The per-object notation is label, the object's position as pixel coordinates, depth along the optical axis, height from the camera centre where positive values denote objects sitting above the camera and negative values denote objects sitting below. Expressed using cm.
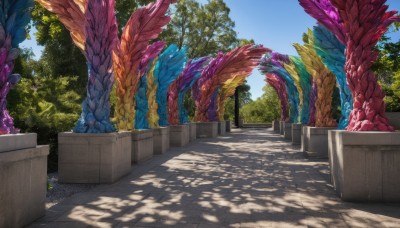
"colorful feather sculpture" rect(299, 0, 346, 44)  655 +203
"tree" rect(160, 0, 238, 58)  3319 +892
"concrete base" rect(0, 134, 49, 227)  382 -68
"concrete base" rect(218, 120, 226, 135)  2372 -45
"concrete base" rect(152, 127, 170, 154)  1215 -68
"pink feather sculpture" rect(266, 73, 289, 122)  2573 +247
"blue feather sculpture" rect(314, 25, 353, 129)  897 +174
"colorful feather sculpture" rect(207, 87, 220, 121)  2329 +73
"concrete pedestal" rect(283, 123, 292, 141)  1858 -56
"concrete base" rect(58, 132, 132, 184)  702 -73
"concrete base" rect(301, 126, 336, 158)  1052 -64
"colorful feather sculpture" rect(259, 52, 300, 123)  2015 +272
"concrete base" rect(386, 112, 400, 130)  814 +3
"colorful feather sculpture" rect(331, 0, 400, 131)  554 +108
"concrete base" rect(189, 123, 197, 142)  1805 -52
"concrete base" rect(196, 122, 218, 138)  2069 -52
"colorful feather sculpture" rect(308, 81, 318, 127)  1230 +59
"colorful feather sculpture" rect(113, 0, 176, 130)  922 +194
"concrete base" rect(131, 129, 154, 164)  966 -70
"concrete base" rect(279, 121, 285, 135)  2318 -48
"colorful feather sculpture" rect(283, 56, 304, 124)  1683 +218
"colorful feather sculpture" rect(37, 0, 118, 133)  720 +125
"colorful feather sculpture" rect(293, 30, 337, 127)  1095 +94
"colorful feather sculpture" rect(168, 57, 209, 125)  1641 +161
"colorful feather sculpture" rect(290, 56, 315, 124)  1452 +158
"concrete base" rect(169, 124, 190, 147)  1497 -63
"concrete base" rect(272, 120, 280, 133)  2877 -43
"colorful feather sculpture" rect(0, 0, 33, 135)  489 +117
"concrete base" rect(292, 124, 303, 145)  1542 -59
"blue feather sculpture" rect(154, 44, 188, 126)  1388 +200
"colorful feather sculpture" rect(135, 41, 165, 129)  1088 +97
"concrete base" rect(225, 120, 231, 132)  2734 -39
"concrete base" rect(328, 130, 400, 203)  510 -67
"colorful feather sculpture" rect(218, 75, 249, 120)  2651 +249
